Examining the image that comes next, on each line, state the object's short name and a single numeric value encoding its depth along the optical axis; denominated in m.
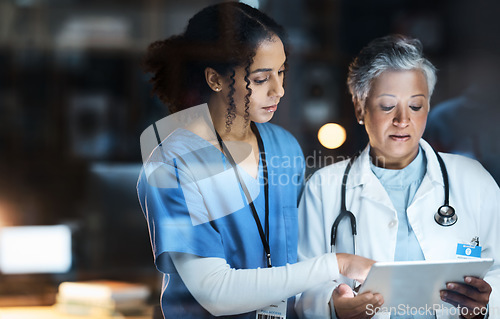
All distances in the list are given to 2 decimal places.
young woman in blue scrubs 4.39
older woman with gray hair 4.69
